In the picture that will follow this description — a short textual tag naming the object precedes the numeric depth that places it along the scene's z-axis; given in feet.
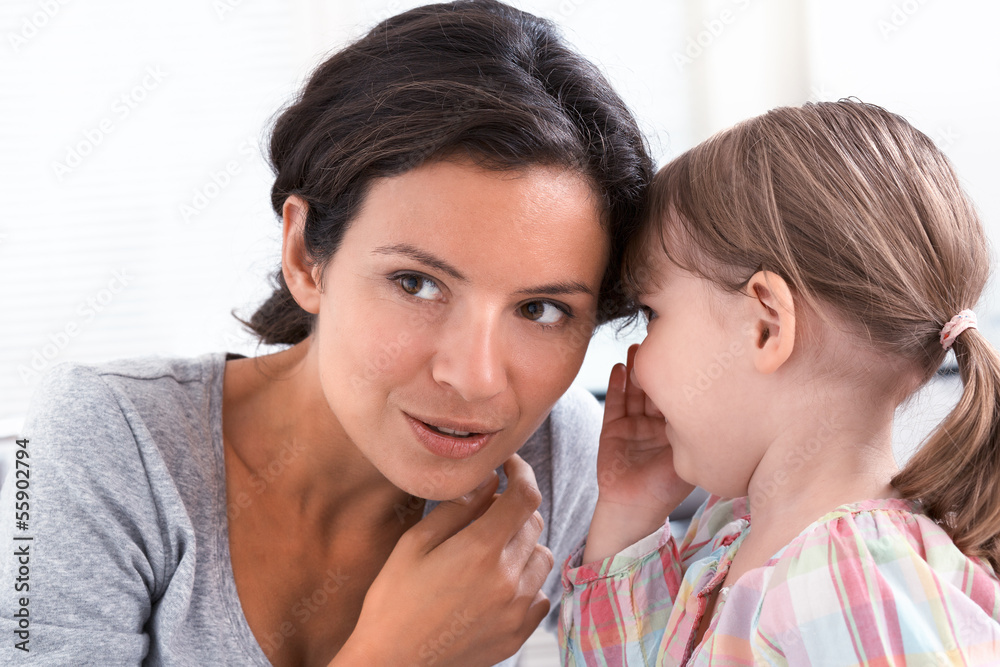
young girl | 2.96
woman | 3.10
